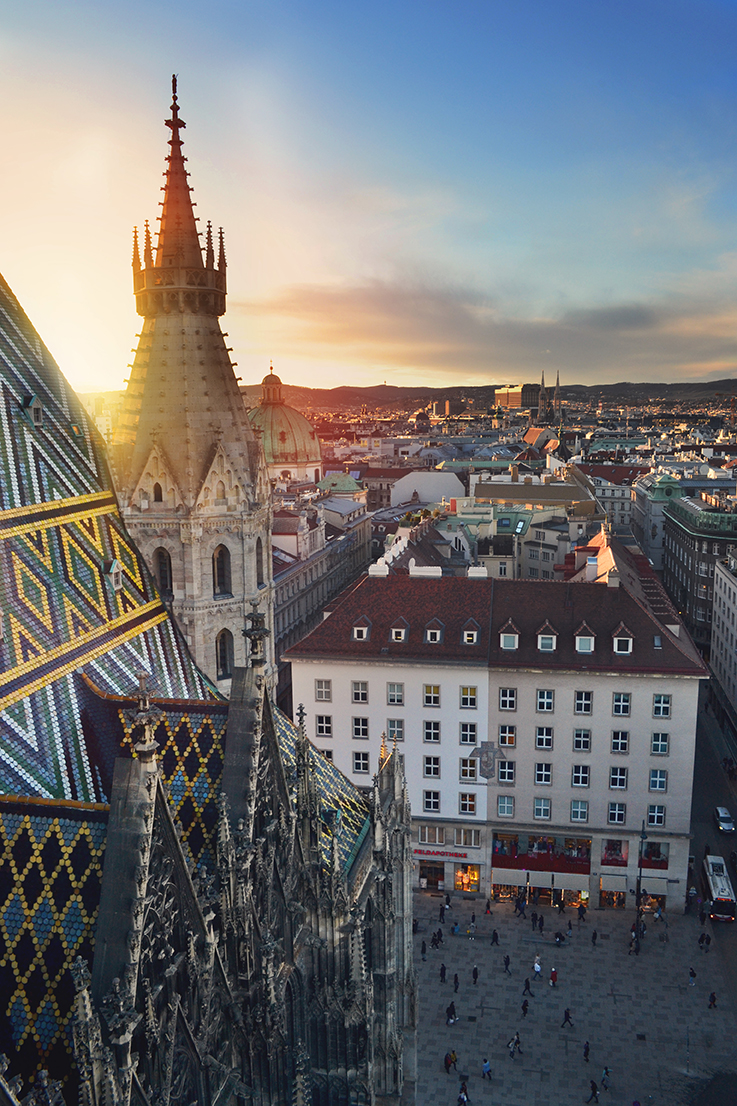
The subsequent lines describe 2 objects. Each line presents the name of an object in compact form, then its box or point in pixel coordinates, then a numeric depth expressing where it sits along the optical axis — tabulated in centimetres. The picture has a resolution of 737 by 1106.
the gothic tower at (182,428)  3128
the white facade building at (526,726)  5134
